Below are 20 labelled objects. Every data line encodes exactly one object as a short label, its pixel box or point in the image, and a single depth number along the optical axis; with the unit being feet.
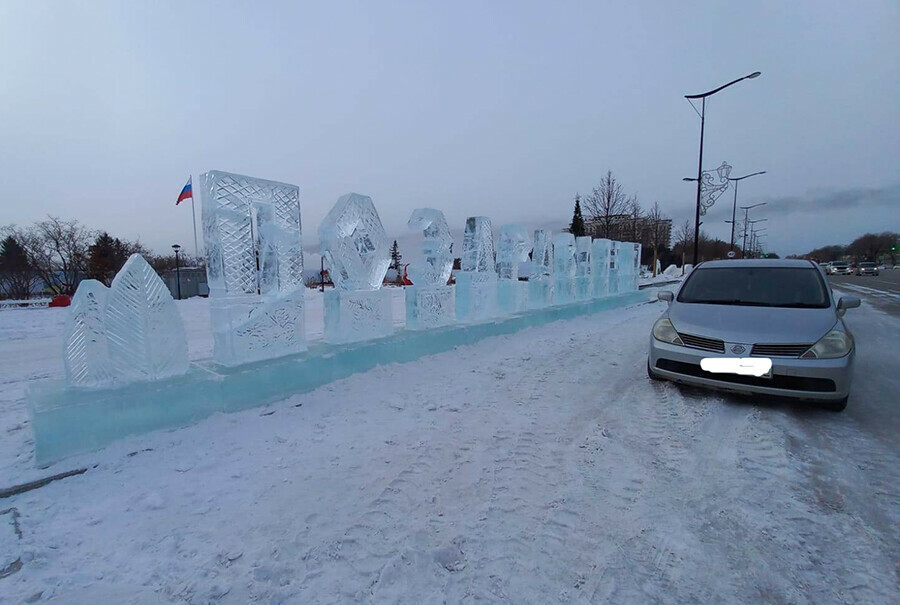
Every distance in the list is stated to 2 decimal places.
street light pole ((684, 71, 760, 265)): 53.63
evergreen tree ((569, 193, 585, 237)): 151.64
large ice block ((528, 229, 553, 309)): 32.96
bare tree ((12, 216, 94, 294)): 89.30
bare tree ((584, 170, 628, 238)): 97.31
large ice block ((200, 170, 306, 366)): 14.07
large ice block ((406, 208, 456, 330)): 22.20
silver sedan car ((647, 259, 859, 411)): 12.32
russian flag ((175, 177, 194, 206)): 53.42
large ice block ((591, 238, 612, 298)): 43.93
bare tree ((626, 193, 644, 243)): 118.01
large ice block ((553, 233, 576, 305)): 36.27
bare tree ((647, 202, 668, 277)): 136.24
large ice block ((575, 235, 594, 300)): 41.27
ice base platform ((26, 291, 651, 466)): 10.16
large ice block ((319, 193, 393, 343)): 17.79
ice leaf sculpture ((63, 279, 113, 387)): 11.36
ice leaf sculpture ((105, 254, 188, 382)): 11.84
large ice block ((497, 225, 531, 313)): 29.76
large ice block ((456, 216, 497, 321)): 25.89
